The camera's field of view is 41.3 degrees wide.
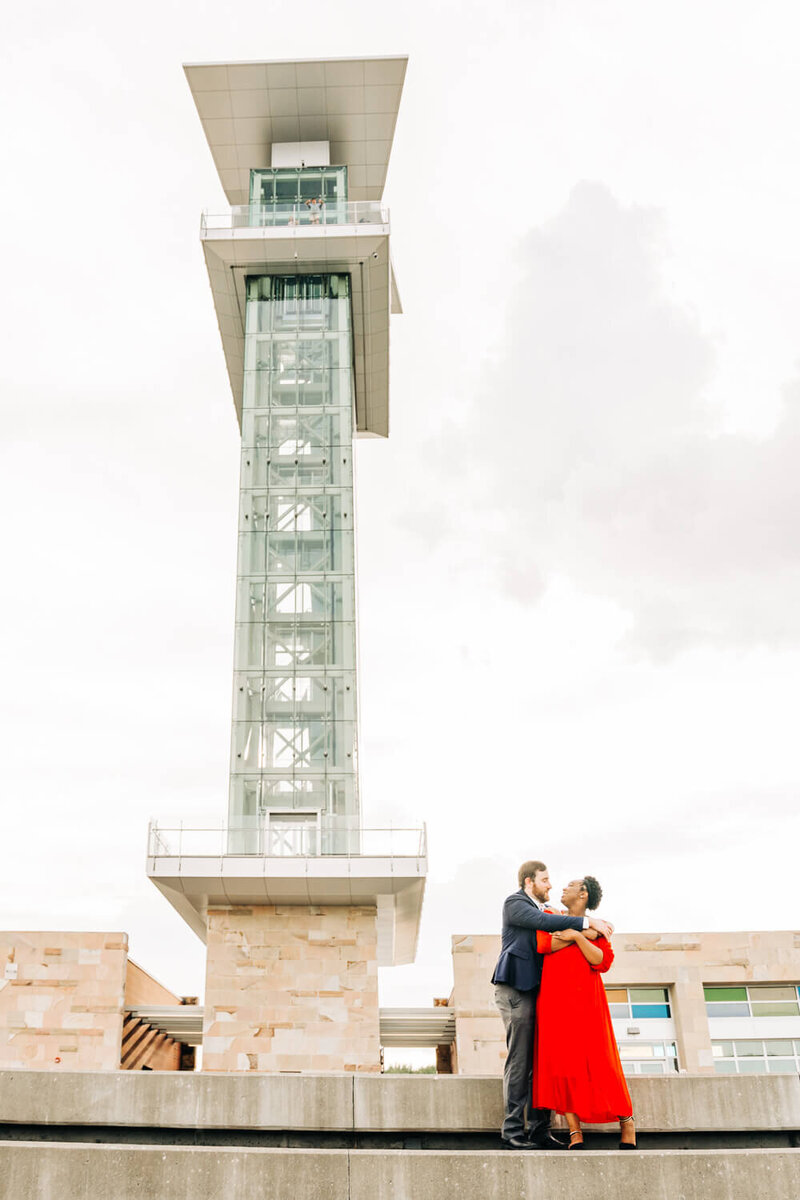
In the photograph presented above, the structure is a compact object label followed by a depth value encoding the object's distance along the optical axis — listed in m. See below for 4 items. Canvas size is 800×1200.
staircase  7.72
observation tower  25.25
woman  8.02
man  8.34
